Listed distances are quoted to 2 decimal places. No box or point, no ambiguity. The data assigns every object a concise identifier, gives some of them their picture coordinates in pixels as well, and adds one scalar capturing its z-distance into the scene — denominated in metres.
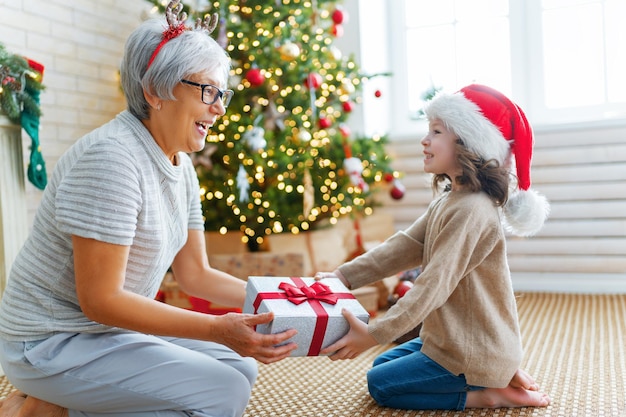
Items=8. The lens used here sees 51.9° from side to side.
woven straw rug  1.78
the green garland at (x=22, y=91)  2.21
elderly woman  1.33
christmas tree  3.03
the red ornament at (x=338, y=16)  3.36
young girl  1.61
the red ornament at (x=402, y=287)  2.63
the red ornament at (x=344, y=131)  3.28
